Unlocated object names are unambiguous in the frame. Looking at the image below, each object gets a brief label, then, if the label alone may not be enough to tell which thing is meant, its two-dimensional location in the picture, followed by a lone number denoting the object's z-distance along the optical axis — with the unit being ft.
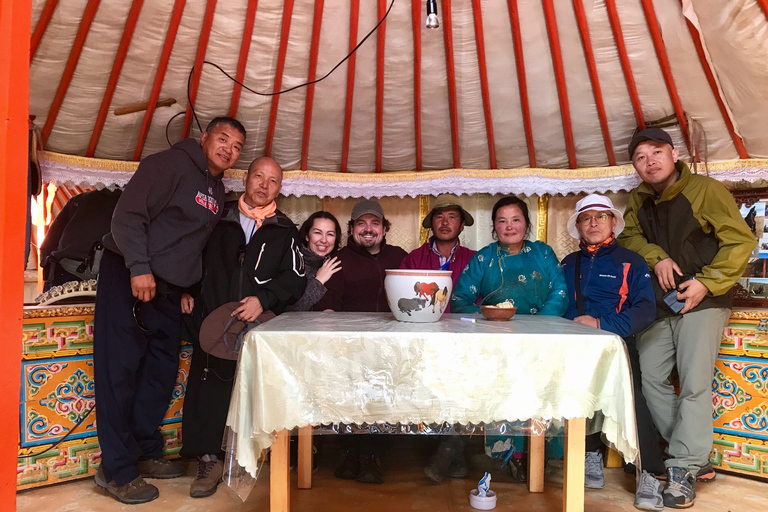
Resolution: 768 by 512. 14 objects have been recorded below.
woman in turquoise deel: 8.33
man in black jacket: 7.91
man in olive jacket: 7.84
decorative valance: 10.10
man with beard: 9.26
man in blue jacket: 7.70
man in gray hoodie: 7.39
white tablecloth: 5.12
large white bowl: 5.73
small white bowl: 6.89
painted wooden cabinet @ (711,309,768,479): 8.42
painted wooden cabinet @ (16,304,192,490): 7.67
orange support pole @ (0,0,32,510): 3.97
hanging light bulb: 7.24
